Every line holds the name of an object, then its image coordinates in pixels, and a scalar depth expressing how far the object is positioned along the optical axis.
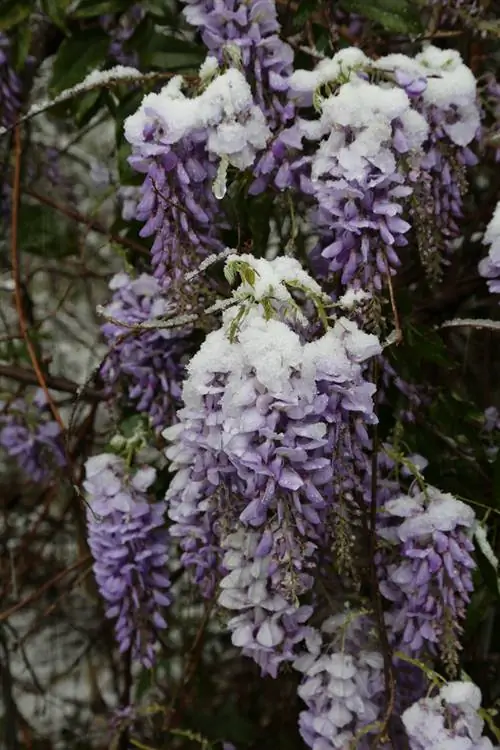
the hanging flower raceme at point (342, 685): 1.15
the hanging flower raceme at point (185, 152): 1.00
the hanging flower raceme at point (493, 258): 1.09
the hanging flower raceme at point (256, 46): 1.05
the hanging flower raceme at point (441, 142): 1.07
